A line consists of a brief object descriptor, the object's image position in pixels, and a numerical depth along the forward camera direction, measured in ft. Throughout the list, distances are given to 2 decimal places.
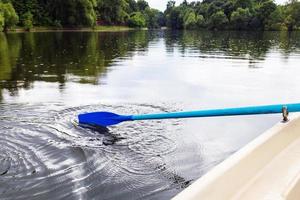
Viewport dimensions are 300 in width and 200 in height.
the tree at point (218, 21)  296.71
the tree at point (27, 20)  185.24
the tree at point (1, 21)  145.44
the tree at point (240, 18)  279.90
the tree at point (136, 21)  320.50
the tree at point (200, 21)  326.85
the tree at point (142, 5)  451.44
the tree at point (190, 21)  335.88
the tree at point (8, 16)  156.25
